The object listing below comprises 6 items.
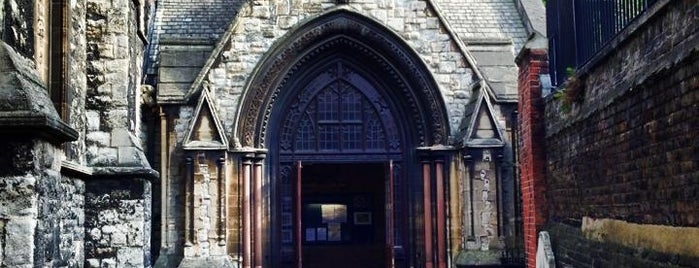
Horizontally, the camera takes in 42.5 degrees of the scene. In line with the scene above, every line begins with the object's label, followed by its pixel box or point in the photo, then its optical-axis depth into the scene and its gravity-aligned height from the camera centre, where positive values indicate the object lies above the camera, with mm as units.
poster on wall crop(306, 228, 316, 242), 20547 -401
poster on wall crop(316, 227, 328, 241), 20647 -402
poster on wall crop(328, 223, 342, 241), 20625 -365
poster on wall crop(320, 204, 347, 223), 21062 +77
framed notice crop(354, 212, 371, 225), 20641 -53
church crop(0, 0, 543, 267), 15461 +1683
